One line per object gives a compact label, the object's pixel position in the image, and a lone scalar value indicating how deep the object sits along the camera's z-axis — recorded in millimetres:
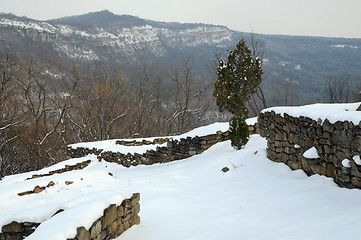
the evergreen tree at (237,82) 12672
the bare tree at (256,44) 21773
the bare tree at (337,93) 30116
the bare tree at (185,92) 26281
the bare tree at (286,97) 27475
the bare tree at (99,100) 24484
